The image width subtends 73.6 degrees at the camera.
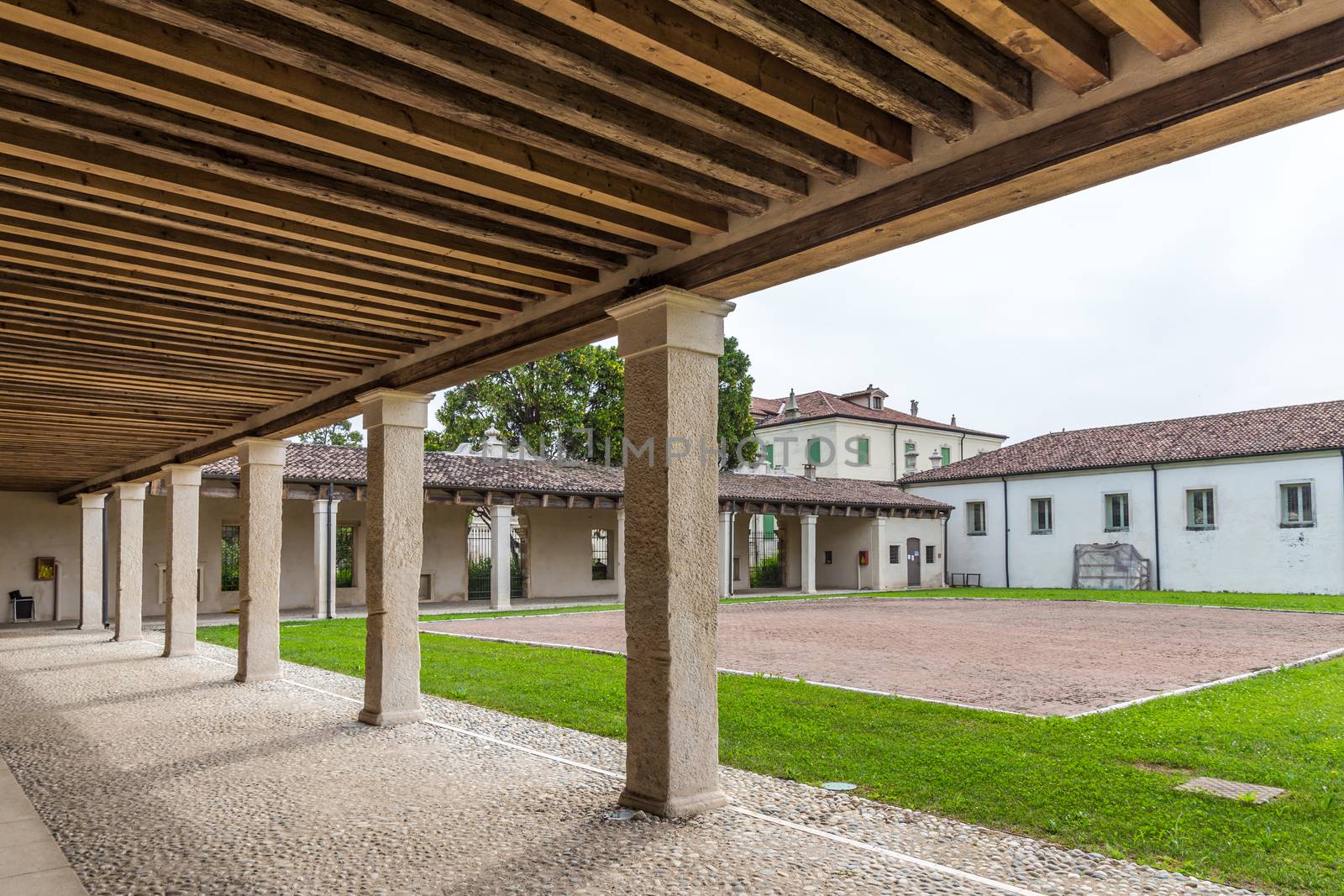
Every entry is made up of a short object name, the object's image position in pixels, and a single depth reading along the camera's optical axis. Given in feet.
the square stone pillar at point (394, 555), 22.31
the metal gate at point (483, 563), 82.28
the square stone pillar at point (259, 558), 30.35
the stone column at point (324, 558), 61.72
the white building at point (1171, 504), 79.51
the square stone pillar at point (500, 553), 69.72
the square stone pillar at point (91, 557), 51.52
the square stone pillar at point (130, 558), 43.55
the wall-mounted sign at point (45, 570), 60.85
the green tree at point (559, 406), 105.70
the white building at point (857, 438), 125.70
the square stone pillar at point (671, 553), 14.46
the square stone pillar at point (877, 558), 96.48
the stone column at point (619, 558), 76.33
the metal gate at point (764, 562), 103.14
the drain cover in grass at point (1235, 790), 16.14
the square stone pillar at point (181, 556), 37.68
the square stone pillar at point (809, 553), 88.07
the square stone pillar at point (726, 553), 83.10
